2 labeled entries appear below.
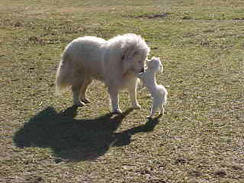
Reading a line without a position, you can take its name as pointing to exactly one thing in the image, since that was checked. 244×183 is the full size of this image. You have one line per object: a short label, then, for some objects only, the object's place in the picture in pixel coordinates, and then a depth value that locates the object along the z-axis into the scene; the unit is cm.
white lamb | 844
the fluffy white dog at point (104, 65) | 859
